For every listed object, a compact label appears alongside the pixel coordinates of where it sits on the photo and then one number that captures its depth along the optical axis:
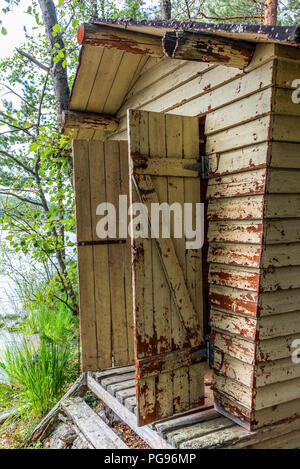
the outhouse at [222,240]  2.33
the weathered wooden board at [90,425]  3.06
